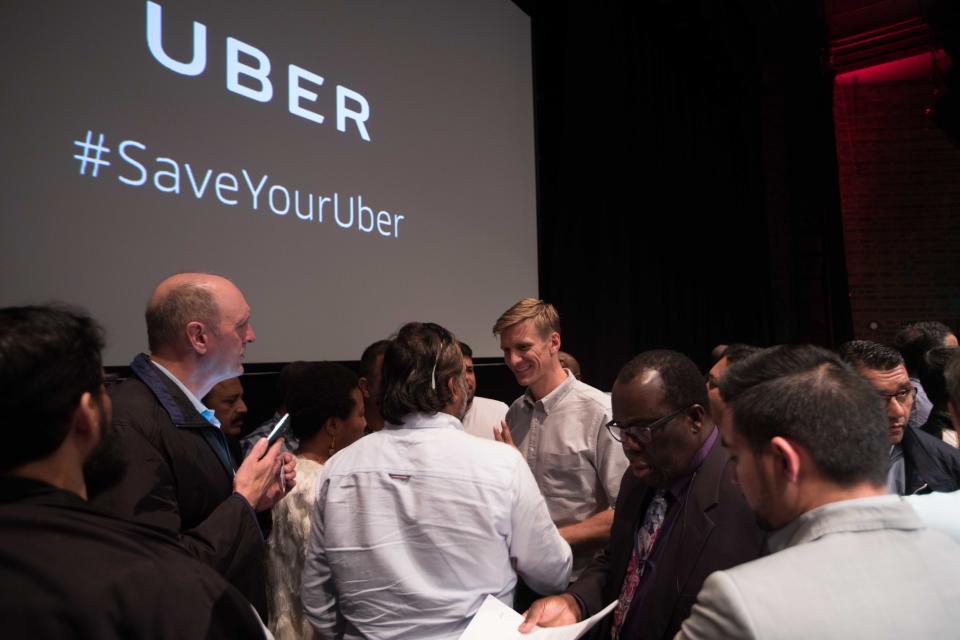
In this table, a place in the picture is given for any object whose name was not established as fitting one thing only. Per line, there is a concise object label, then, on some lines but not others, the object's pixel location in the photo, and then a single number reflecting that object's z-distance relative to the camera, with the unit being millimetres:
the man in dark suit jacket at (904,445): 2287
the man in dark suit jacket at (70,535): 822
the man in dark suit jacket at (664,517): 1402
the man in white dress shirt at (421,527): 1568
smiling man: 2330
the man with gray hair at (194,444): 1521
